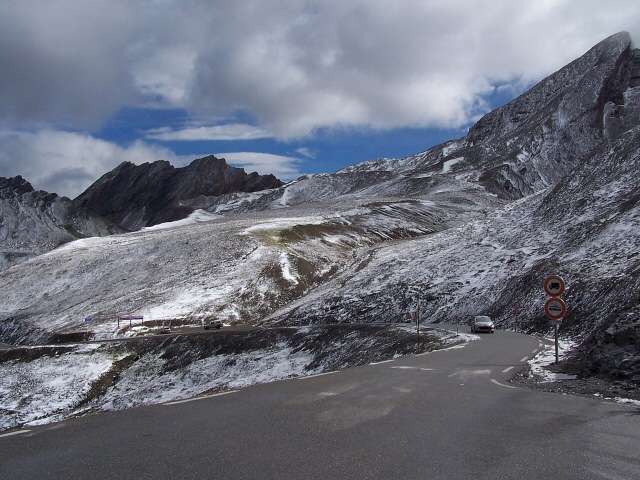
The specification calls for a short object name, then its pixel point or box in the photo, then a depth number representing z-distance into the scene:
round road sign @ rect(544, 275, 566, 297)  16.38
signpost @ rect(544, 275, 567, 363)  16.20
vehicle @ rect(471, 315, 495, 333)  35.81
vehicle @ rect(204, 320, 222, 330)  54.19
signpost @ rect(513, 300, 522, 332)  40.76
